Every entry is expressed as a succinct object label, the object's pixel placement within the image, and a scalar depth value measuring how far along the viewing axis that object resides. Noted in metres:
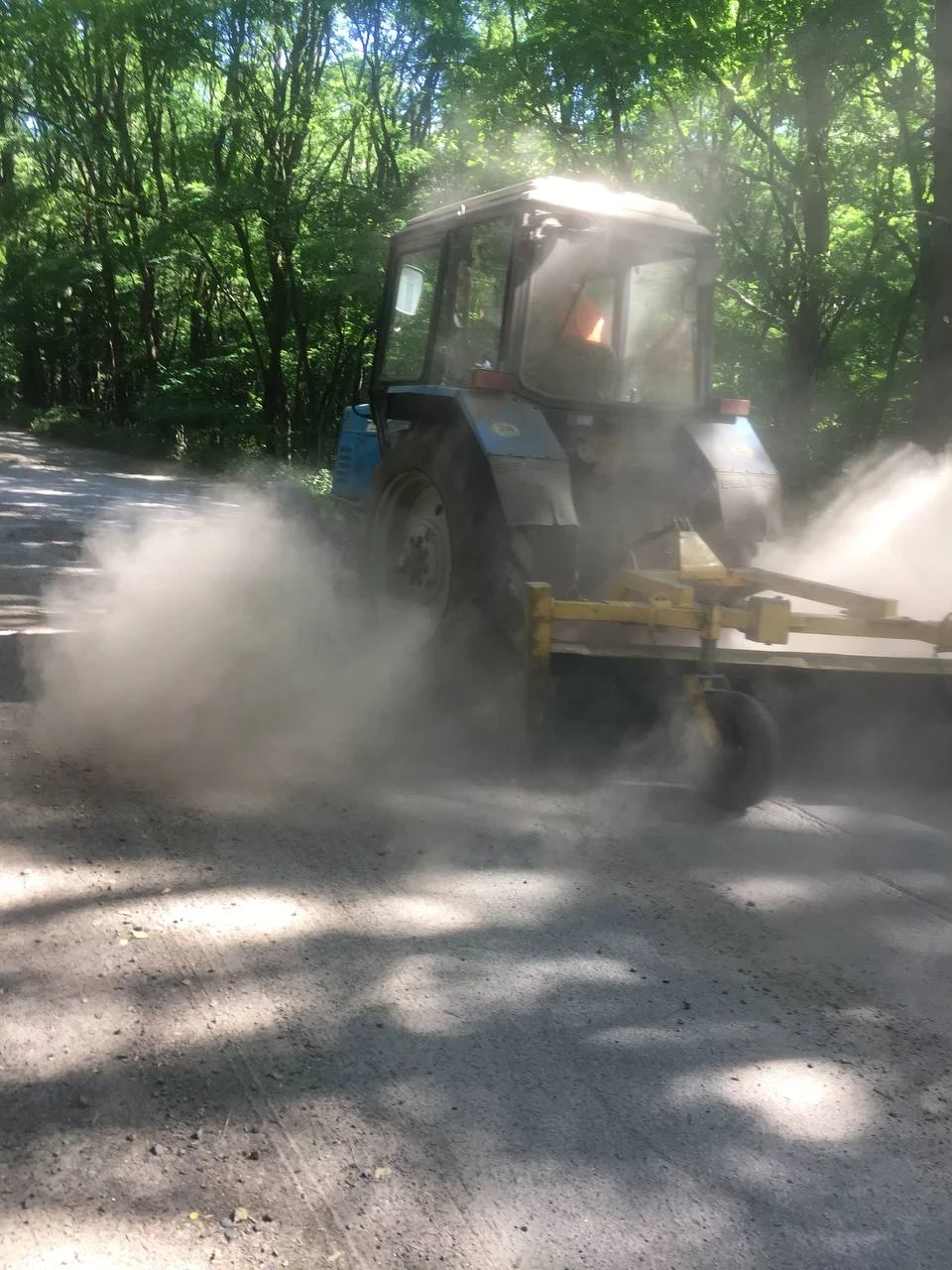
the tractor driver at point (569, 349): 6.01
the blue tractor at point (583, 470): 5.04
